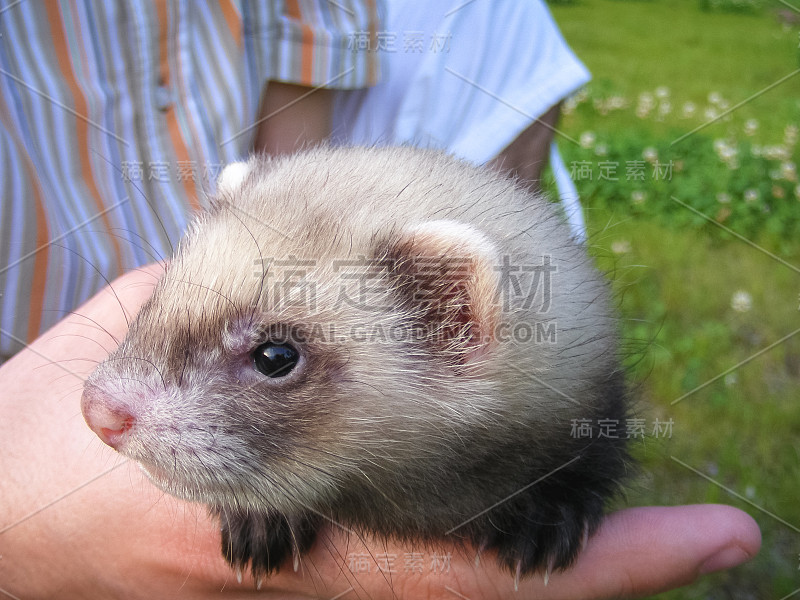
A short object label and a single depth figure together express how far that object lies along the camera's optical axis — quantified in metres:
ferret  0.19
